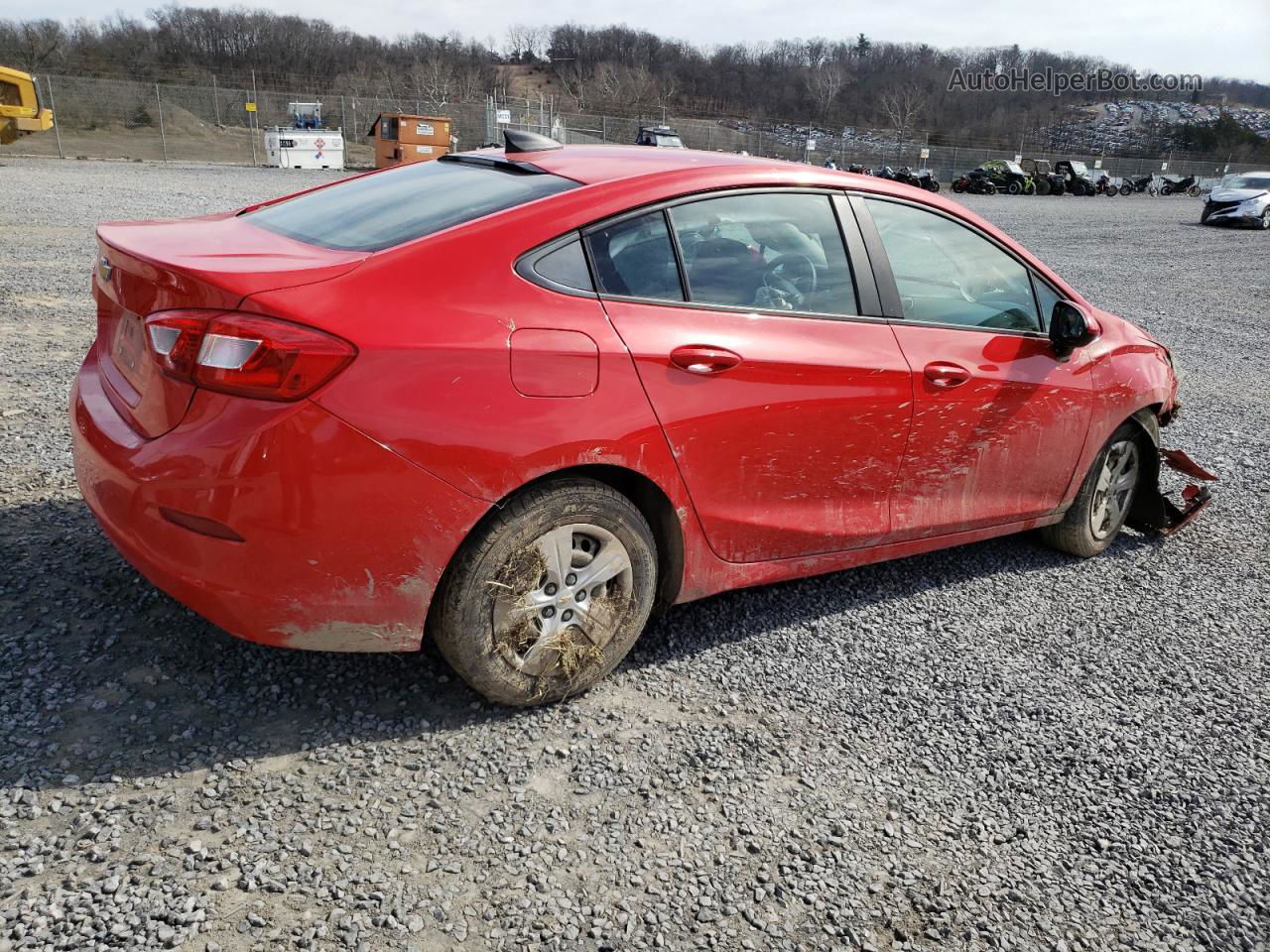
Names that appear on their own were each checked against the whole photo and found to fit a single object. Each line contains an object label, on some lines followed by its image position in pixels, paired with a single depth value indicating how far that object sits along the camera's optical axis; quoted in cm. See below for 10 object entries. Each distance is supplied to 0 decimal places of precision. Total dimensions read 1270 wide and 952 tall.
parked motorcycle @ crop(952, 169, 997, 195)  3828
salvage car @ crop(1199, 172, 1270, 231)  2661
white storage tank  3447
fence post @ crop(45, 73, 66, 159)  3575
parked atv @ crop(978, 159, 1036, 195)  3900
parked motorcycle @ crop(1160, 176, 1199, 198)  4956
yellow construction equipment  2309
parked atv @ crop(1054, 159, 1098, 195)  4225
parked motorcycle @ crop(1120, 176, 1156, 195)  4809
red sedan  237
